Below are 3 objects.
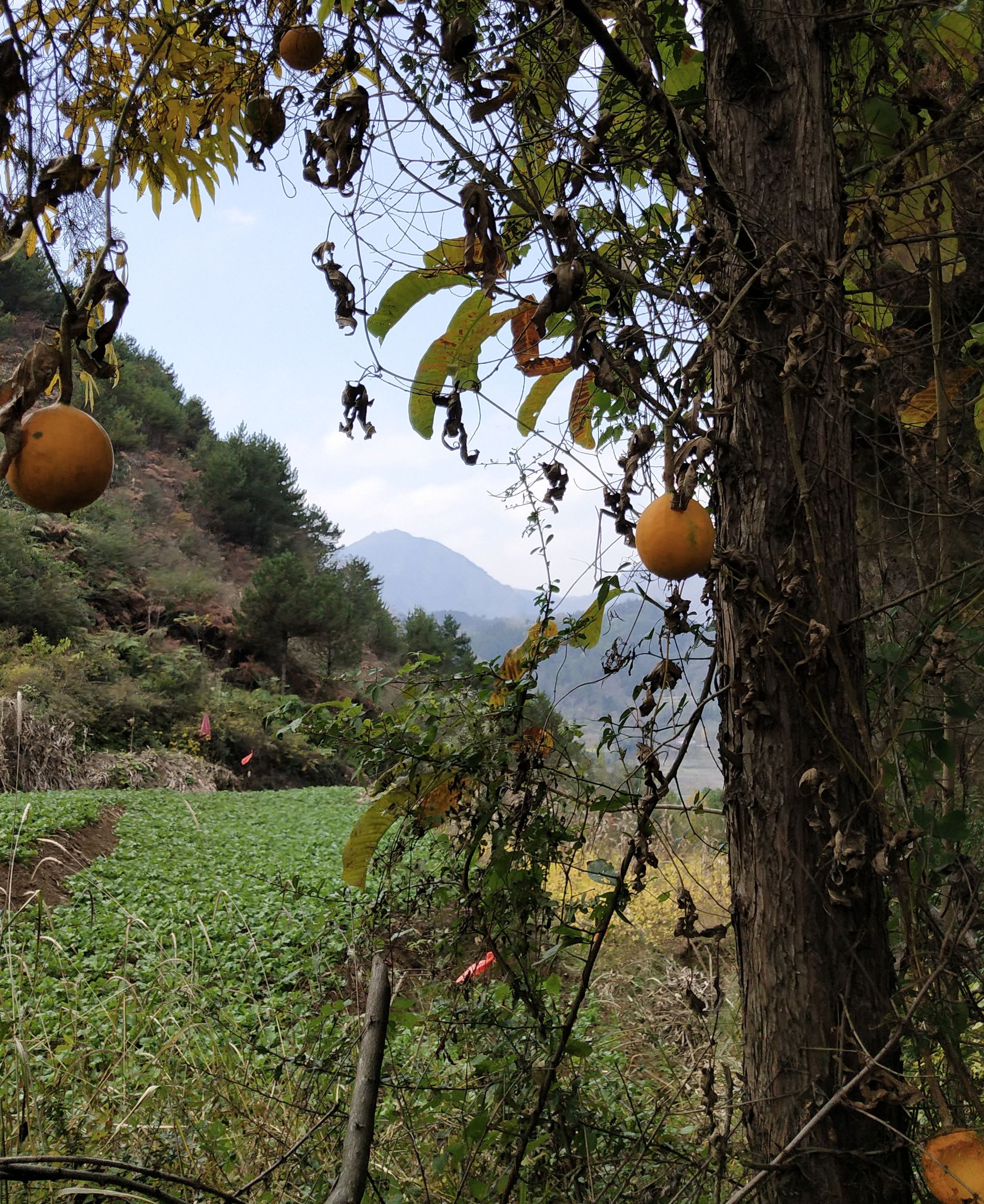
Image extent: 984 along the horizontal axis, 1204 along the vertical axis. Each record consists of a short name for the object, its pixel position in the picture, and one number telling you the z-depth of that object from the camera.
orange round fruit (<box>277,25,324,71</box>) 1.55
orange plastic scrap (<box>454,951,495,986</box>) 1.75
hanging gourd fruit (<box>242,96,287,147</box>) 1.51
